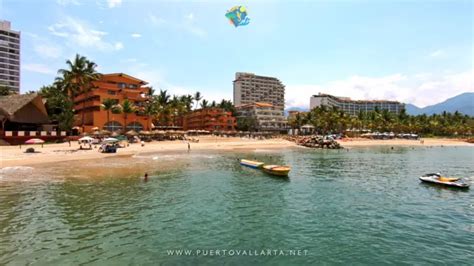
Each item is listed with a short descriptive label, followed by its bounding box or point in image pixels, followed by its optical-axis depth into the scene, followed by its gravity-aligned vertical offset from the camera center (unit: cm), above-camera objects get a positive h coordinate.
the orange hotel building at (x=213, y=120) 13150 +554
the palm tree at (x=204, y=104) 13716 +1267
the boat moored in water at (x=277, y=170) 3250 -403
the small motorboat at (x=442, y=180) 2695 -440
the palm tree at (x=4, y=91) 7752 +1067
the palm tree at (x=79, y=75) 7362 +1387
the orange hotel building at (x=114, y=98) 7956 +892
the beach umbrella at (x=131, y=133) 7157 -8
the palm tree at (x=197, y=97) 14580 +1674
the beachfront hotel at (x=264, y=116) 14750 +809
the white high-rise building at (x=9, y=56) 15500 +3933
